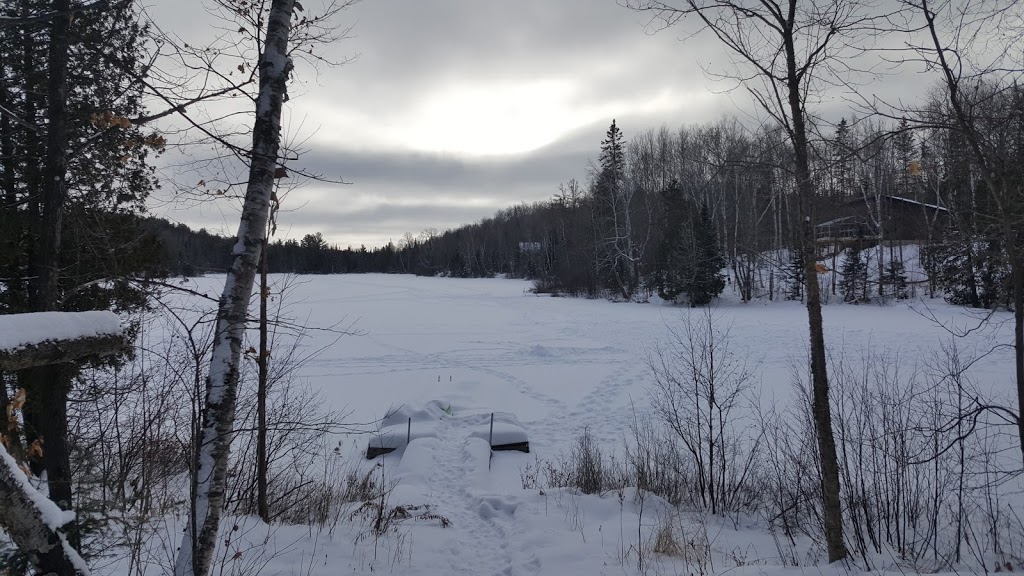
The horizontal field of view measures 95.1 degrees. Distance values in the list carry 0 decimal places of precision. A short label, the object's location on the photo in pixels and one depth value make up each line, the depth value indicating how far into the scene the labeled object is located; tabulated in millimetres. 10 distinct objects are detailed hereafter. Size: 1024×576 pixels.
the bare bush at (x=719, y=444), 7680
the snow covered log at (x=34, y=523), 1761
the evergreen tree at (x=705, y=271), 30938
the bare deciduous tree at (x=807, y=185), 4539
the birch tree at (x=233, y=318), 2811
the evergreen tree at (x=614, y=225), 37000
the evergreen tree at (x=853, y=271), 27188
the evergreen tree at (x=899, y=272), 25669
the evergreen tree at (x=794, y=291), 30330
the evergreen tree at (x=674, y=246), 32188
